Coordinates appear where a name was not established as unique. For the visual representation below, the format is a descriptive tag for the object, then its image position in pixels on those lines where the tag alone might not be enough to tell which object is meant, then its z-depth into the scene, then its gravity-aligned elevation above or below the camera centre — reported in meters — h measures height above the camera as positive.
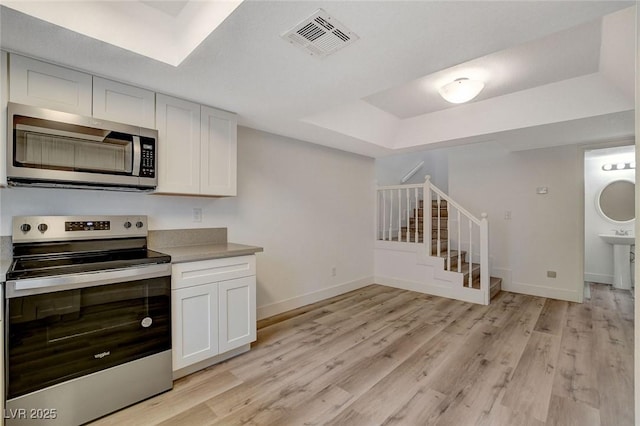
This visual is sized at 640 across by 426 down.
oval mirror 4.86 +0.23
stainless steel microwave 1.69 +0.42
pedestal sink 4.61 -0.75
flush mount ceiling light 2.67 +1.19
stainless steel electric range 1.54 -0.65
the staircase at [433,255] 4.02 -0.65
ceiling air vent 1.49 +1.01
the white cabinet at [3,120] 1.66 +0.55
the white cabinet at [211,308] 2.11 -0.74
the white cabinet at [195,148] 2.30 +0.57
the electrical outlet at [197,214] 2.79 +0.01
